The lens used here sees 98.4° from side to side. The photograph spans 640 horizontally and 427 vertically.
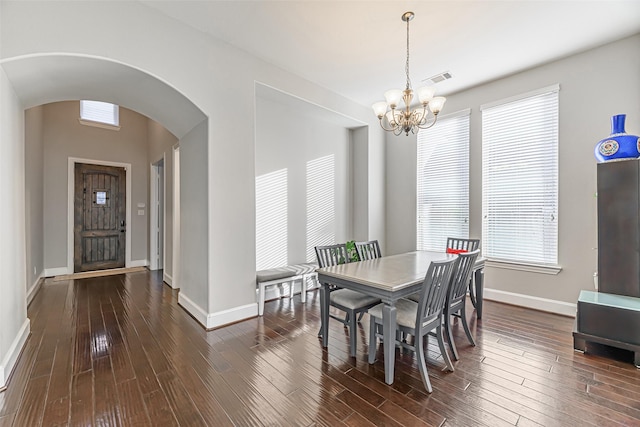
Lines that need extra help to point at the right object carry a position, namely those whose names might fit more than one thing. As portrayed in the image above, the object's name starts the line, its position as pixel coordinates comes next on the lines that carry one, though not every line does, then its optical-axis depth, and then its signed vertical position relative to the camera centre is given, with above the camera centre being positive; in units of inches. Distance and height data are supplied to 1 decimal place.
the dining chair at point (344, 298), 97.9 -31.6
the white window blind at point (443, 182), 174.7 +21.5
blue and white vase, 103.9 +26.4
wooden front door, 229.0 -2.4
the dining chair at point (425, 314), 77.8 -31.3
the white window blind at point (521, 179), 142.6 +19.5
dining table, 80.8 -21.5
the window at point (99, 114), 229.3 +86.5
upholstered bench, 137.1 -33.4
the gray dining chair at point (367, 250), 132.2 -17.7
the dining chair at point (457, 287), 92.9 -25.9
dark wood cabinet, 102.1 -5.1
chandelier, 104.4 +42.4
